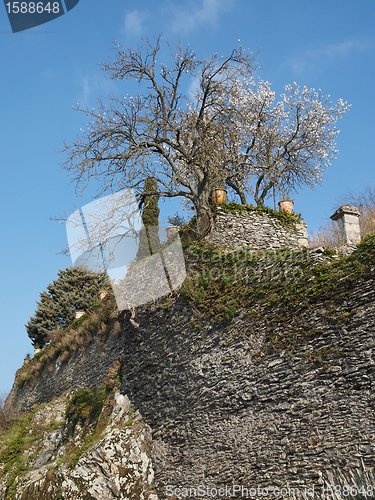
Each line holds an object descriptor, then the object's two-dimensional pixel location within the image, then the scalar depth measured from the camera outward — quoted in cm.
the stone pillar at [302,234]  1288
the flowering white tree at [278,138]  1703
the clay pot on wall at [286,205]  1322
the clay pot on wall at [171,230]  1333
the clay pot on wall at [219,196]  1246
